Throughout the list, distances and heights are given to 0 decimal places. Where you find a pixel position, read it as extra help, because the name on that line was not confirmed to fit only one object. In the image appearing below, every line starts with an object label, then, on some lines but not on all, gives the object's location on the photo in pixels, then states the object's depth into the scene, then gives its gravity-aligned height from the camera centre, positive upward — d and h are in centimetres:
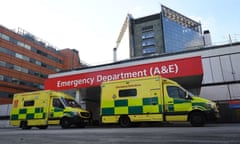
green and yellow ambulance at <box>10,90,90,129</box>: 1397 +39
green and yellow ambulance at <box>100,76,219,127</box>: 1063 +57
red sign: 1304 +284
